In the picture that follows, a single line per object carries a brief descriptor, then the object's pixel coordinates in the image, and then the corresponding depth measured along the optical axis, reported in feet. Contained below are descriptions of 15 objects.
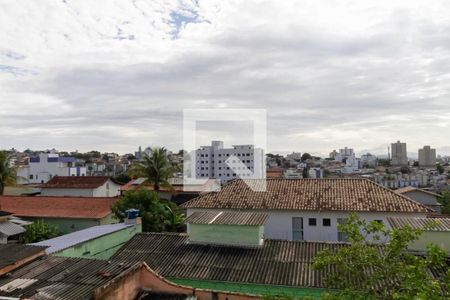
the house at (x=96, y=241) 43.68
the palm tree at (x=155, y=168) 105.40
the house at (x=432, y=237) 45.80
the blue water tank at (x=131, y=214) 59.36
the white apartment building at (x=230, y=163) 139.03
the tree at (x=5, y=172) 111.14
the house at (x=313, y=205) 66.95
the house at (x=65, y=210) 88.74
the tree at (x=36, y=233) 71.56
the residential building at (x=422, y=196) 130.41
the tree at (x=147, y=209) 77.71
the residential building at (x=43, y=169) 216.72
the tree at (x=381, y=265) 20.17
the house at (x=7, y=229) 66.49
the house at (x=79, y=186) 128.47
